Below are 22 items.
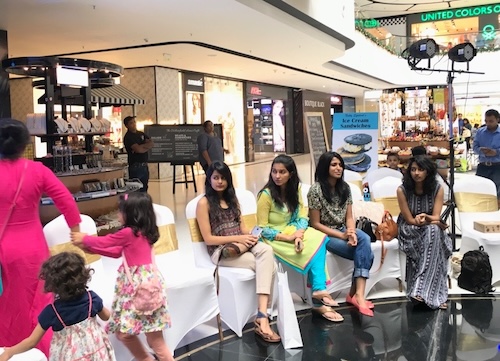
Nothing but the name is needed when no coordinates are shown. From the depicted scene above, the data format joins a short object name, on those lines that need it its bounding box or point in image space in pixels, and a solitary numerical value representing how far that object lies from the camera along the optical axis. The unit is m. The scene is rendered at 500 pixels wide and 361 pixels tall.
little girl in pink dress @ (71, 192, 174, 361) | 2.57
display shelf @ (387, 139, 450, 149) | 8.59
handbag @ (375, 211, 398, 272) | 4.11
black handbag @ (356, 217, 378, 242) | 4.12
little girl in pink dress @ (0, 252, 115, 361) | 2.10
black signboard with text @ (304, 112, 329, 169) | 7.16
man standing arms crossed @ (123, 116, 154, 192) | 7.29
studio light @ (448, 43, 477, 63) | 6.00
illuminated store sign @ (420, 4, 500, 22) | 22.25
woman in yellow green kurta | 3.63
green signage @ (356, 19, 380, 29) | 18.04
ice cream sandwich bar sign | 7.00
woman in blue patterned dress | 3.88
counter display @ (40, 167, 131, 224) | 5.21
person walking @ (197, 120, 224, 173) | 9.19
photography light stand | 5.04
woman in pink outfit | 2.52
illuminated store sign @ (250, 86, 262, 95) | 18.94
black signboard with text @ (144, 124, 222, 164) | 11.22
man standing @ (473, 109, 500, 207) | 6.03
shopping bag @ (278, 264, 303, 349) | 3.16
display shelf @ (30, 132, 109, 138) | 5.58
